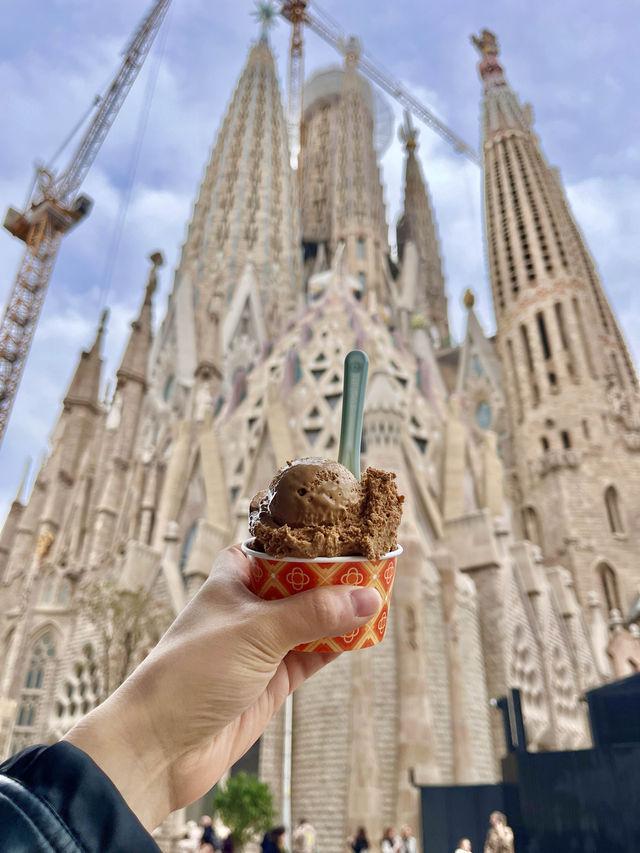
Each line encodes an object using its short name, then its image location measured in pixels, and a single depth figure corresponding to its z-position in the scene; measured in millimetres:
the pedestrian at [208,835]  8180
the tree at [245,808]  9547
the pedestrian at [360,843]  9539
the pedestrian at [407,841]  7766
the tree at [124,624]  13867
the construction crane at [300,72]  52750
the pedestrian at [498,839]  5848
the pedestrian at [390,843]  7957
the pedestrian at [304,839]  8367
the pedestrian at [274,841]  6984
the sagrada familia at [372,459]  12906
